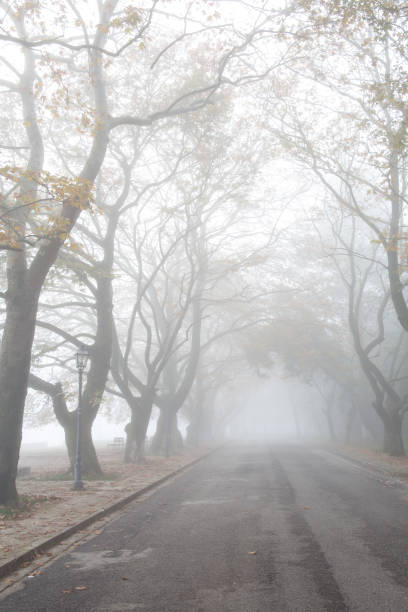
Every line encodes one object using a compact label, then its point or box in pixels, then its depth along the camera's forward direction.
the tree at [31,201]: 8.96
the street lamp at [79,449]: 13.41
